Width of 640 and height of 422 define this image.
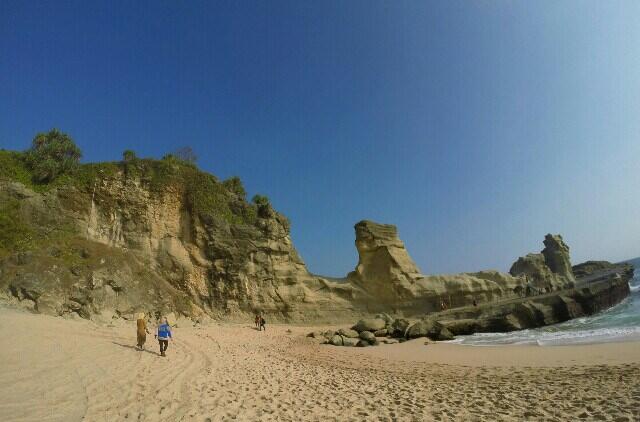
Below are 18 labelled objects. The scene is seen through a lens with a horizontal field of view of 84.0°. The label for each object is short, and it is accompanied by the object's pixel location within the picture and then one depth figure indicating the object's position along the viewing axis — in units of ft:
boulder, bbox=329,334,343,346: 66.13
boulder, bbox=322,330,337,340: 70.85
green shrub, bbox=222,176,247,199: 104.83
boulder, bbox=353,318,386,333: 76.18
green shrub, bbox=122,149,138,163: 90.48
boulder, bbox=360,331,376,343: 66.33
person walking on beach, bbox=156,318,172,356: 40.29
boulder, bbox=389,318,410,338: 73.82
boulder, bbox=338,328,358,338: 70.74
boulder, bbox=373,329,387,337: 74.38
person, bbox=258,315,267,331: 78.69
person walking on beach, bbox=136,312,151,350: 40.98
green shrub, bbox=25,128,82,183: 78.18
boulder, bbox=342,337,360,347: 65.31
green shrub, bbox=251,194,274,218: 101.96
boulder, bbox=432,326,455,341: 68.28
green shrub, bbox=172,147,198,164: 106.00
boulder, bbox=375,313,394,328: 78.20
